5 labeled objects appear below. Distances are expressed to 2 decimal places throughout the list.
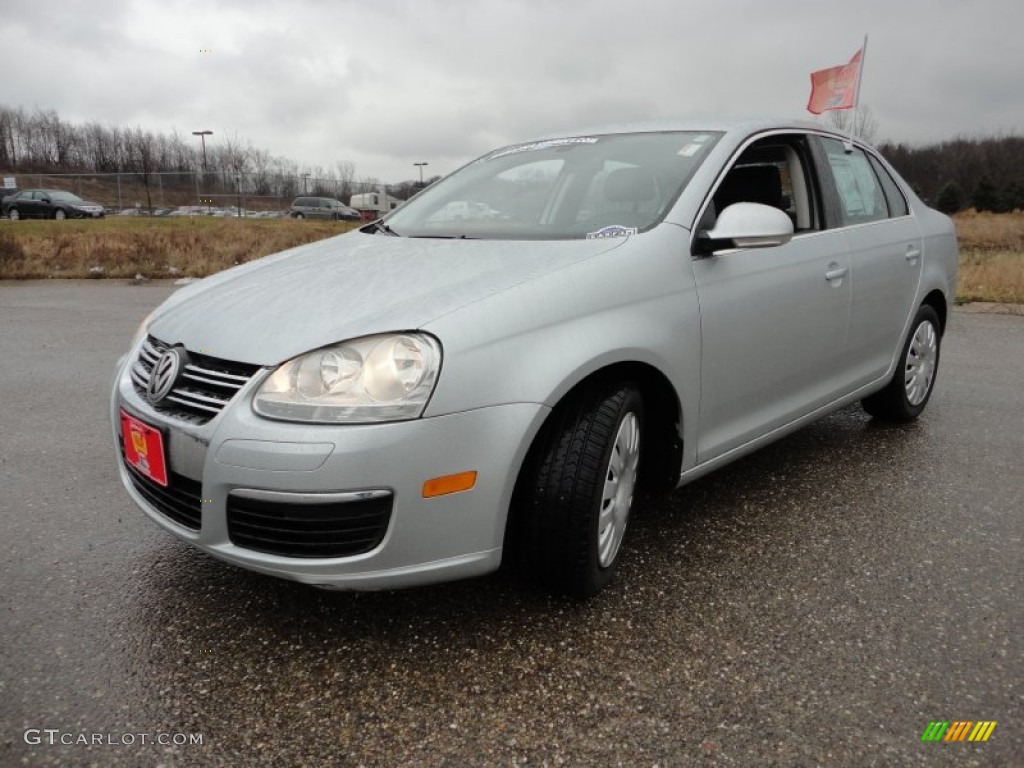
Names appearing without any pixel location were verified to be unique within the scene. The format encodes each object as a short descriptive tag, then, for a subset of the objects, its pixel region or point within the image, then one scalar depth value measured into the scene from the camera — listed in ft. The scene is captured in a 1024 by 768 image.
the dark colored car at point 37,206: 109.09
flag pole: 12.49
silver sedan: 6.36
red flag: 21.53
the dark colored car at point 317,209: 129.29
